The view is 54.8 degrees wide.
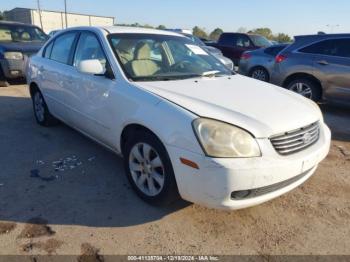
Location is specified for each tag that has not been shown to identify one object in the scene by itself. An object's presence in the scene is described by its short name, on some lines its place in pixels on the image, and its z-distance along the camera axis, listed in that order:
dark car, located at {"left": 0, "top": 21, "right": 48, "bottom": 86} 8.45
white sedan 2.53
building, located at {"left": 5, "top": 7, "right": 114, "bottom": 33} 48.78
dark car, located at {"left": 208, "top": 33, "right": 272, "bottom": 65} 14.70
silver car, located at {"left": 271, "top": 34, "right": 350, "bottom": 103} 6.52
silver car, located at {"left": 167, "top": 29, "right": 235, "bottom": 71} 9.94
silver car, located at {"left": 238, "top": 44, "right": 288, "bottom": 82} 8.49
